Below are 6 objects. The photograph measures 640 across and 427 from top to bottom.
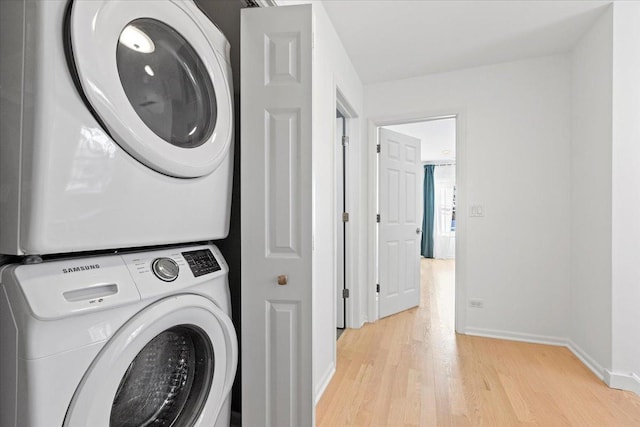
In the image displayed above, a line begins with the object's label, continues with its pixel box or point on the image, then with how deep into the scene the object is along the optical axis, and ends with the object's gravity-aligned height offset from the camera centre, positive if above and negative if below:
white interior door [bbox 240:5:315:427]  1.13 -0.01
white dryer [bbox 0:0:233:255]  0.59 +0.19
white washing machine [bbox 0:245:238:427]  0.58 -0.29
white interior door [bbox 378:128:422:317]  3.32 -0.11
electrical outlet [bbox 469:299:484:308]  2.87 -0.84
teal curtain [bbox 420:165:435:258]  7.90 -0.06
